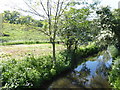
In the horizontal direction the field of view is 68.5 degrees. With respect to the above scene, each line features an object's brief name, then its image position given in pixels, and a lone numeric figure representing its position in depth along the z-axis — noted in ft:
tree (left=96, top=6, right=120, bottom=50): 22.37
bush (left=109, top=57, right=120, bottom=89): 13.42
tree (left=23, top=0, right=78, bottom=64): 16.54
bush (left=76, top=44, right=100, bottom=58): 28.74
